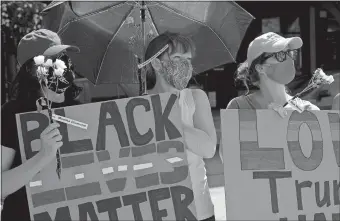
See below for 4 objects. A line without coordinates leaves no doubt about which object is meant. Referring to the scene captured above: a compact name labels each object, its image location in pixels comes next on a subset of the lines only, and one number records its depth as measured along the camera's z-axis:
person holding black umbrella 2.48
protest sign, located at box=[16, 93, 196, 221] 2.31
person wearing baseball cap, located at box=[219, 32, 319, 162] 2.75
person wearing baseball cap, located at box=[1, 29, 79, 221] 2.20
